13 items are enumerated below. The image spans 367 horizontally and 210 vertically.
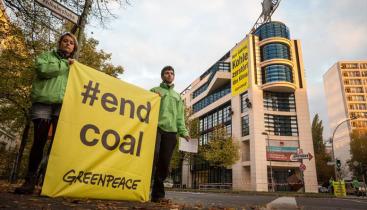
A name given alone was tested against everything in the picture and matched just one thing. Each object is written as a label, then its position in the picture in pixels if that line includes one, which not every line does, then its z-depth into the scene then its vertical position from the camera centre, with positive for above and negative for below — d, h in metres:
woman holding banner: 3.63 +1.03
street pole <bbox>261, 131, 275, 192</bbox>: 35.38 +6.87
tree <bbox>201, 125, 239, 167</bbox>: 35.12 +5.37
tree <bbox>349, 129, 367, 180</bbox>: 49.16 +8.85
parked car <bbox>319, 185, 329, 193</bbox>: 45.76 +2.04
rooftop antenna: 44.41 +27.49
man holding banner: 4.60 +0.94
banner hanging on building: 40.97 +17.83
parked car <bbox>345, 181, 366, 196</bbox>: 26.16 +1.55
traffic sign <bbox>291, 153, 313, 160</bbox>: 21.40 +3.20
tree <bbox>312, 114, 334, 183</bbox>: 54.55 +8.75
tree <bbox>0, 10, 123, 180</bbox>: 9.00 +4.57
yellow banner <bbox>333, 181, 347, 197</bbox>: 21.98 +1.18
